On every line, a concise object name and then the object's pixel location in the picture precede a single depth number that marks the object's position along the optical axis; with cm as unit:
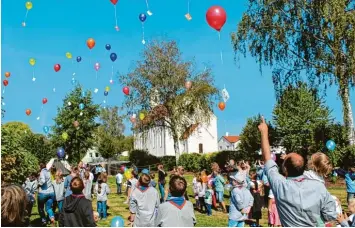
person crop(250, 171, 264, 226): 1356
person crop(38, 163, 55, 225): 1330
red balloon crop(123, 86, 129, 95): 3834
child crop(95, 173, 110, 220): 1481
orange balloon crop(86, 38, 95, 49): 1998
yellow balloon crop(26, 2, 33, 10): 1750
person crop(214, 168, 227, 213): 1644
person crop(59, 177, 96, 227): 693
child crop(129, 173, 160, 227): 827
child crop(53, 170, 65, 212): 1377
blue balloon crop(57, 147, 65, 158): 2327
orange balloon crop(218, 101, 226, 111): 2906
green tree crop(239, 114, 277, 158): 3728
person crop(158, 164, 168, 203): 1778
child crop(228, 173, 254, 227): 956
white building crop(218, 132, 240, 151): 10324
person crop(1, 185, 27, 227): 346
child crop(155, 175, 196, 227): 589
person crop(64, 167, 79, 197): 1390
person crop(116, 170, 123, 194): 2415
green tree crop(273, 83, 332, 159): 3209
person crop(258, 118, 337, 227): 421
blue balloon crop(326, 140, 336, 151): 2402
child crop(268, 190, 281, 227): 1277
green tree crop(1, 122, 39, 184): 1138
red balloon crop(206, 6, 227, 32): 1269
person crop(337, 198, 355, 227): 547
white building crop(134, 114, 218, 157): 6694
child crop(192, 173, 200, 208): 1769
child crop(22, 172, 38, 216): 1333
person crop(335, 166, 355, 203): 1595
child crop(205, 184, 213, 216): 1597
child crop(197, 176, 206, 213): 1684
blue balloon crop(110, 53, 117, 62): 2404
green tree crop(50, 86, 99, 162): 4056
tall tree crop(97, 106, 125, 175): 8000
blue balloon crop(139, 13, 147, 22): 2180
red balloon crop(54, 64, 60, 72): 2341
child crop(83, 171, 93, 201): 1450
